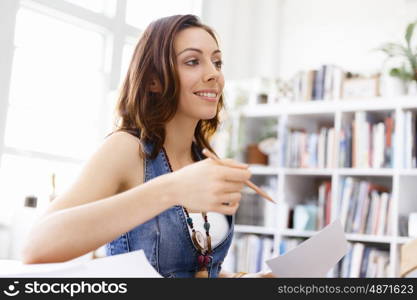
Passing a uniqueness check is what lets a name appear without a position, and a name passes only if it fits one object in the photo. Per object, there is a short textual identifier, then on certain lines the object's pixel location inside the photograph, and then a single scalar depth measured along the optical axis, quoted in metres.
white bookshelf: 2.83
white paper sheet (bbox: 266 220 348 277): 0.81
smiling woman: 0.77
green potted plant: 2.91
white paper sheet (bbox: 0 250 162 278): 0.59
